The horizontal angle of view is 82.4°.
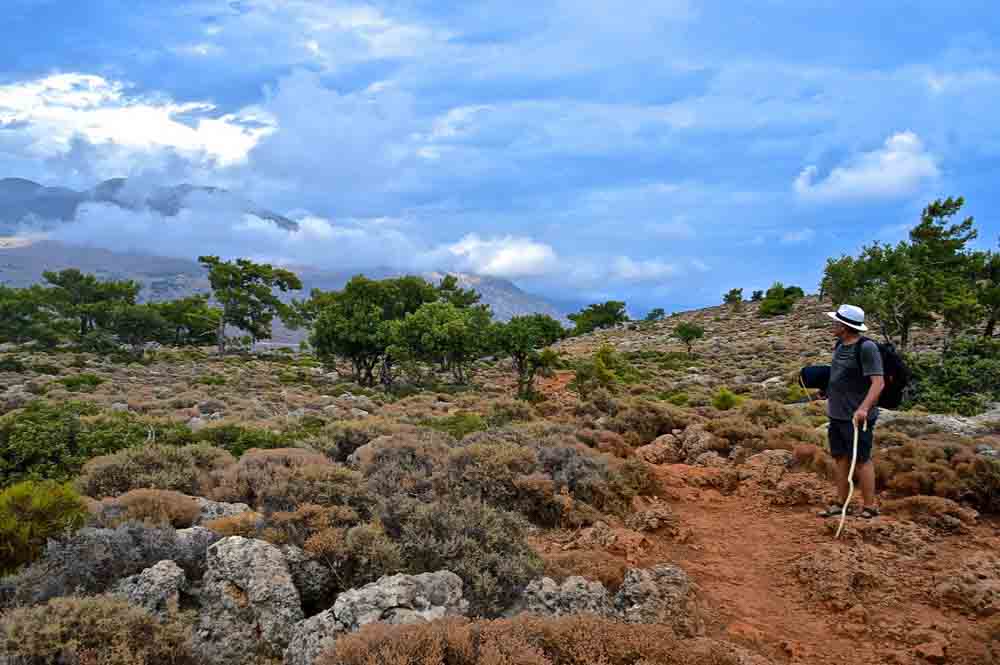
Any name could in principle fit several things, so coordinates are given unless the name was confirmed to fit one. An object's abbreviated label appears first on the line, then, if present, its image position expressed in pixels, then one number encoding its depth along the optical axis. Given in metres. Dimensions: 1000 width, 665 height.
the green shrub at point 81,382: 24.73
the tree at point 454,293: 55.59
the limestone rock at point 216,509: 6.09
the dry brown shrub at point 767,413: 12.05
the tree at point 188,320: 57.19
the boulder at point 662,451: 10.82
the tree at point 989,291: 30.56
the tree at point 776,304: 63.62
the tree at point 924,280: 24.94
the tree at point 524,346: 29.16
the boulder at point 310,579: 4.67
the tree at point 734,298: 75.31
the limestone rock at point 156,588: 4.14
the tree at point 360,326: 33.28
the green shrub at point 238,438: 10.71
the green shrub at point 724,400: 16.86
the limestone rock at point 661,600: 4.63
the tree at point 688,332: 46.72
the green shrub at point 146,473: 7.39
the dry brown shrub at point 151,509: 5.53
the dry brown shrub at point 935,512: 6.78
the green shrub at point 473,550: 4.81
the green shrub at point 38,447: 8.93
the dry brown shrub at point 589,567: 5.24
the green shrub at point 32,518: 4.65
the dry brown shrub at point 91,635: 3.31
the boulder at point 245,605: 4.04
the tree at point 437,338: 32.12
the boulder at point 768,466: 8.84
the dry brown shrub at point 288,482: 5.96
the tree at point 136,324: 51.44
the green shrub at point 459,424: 11.91
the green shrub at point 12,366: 31.44
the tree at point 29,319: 50.88
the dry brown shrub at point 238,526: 5.26
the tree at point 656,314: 86.12
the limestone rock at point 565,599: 4.60
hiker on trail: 6.25
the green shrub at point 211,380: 29.50
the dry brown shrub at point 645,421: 12.34
